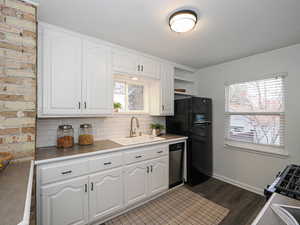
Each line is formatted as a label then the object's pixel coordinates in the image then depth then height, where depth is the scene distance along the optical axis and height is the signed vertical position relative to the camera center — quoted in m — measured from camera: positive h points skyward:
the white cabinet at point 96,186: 1.35 -0.88
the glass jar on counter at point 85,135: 1.93 -0.34
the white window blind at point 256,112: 2.23 +0.00
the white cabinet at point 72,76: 1.58 +0.45
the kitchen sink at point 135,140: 2.03 -0.46
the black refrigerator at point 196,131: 2.57 -0.38
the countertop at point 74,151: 1.38 -0.46
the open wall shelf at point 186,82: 3.29 +0.73
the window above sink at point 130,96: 2.52 +0.31
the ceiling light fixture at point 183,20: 1.37 +0.94
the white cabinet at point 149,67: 2.36 +0.79
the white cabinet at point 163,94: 2.66 +0.36
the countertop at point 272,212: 0.60 -0.48
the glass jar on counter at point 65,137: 1.77 -0.34
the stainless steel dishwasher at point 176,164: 2.42 -0.95
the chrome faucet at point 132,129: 2.56 -0.33
